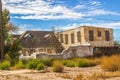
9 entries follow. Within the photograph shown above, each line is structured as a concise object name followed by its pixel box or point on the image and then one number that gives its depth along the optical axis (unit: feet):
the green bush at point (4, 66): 40.76
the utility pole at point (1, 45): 49.98
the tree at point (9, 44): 55.77
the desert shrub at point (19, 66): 42.25
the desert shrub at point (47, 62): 45.91
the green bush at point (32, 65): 39.03
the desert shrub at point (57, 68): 34.32
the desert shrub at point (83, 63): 43.15
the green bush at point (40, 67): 36.68
